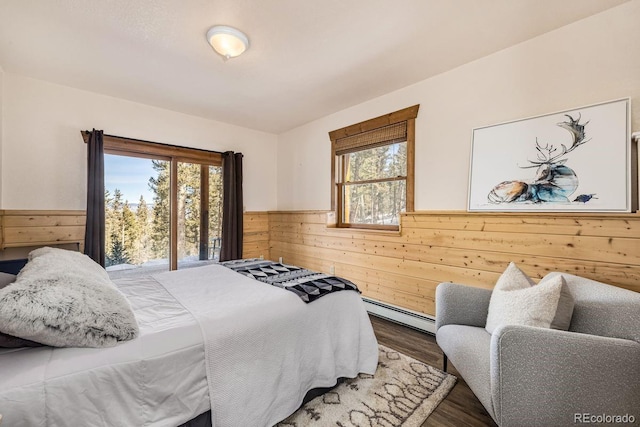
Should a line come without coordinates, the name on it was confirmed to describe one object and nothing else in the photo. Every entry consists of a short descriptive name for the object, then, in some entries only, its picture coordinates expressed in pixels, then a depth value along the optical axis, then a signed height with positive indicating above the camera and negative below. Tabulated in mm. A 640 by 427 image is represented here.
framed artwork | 1782 +401
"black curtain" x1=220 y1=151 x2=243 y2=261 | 3980 +29
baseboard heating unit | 2691 -1096
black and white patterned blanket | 1813 -504
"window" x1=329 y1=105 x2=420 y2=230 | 2973 +553
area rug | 1568 -1204
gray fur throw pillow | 971 -385
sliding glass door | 3291 +42
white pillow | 1379 -483
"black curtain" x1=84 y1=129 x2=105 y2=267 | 2928 +147
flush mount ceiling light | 1966 +1325
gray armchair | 1147 -689
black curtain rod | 3003 +926
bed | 972 -672
